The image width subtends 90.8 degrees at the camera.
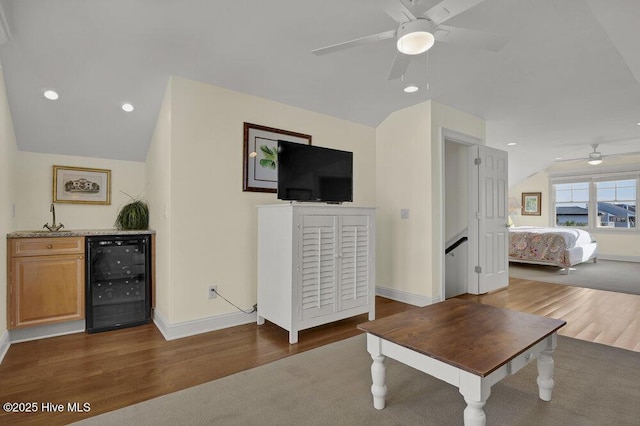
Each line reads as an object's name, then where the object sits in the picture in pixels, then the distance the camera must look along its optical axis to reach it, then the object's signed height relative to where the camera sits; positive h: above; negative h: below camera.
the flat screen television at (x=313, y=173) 2.98 +0.38
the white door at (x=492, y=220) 4.41 -0.14
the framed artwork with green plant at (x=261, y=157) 3.21 +0.57
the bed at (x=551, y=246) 5.98 -0.73
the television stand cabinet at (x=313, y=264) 2.70 -0.49
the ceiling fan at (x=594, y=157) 6.48 +1.24
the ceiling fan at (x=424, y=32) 1.68 +1.07
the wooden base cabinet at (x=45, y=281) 2.65 -0.60
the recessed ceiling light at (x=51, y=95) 2.70 +1.01
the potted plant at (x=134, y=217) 3.47 -0.06
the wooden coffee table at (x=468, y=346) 1.34 -0.67
